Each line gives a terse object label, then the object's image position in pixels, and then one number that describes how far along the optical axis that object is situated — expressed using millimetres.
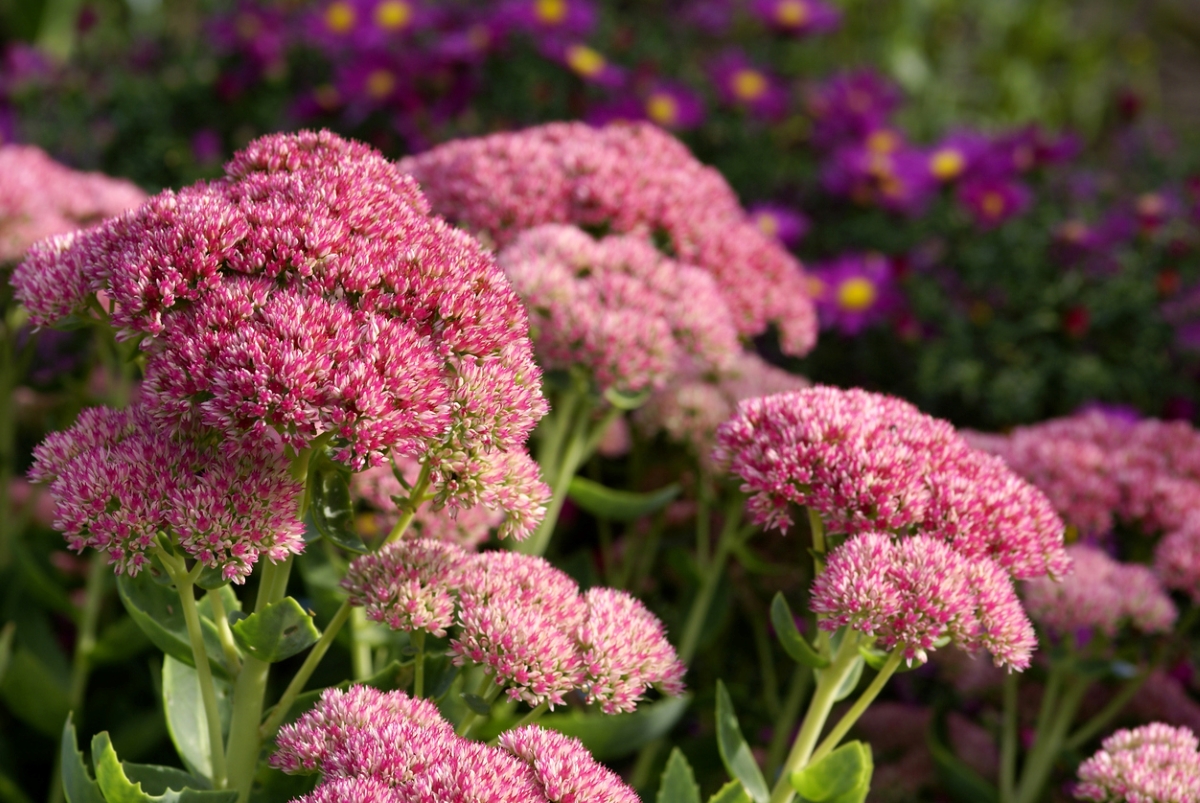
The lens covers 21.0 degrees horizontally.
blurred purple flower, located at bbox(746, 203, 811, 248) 1452
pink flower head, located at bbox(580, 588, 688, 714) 859
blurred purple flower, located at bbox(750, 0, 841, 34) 1739
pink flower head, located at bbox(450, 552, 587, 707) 849
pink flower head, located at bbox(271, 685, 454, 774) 824
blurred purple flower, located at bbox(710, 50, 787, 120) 1646
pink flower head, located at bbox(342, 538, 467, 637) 856
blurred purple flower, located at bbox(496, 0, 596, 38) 1532
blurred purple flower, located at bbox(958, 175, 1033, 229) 1531
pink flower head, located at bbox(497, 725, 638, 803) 817
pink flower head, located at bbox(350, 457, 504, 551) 955
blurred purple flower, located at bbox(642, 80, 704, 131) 1559
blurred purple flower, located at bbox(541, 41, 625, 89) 1535
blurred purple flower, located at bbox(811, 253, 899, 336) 1373
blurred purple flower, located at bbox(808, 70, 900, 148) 1652
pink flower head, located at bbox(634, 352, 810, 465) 1066
